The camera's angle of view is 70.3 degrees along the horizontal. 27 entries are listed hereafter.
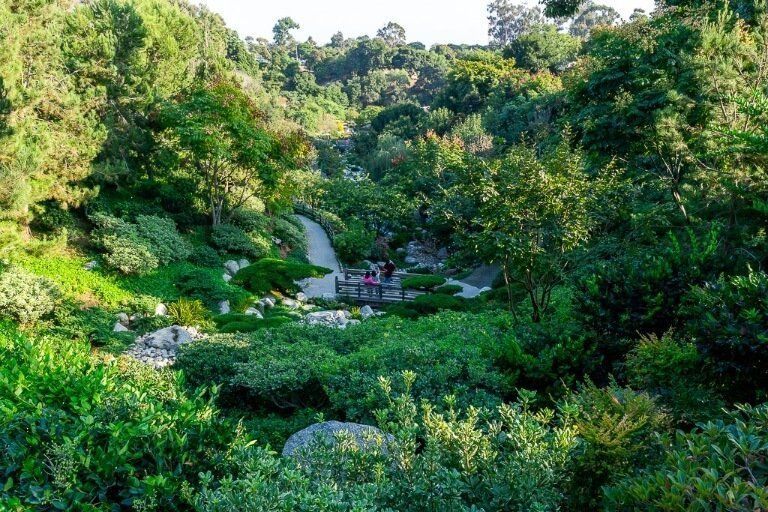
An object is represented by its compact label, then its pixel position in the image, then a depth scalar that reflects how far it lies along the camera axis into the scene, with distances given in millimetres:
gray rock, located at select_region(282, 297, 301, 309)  16422
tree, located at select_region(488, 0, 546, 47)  92500
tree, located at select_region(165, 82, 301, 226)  17484
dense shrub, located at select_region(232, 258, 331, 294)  16500
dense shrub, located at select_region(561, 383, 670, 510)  3512
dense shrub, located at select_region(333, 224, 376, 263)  23312
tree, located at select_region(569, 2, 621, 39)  91725
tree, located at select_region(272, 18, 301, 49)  108750
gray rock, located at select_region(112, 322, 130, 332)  12352
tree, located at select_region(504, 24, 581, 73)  42188
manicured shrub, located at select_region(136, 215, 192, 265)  16078
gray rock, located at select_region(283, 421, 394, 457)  3436
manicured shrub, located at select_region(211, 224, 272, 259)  18953
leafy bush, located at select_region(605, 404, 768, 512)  2367
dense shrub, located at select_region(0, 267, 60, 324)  10844
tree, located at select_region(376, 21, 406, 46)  116562
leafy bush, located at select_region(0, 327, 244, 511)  3160
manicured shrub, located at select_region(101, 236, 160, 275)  14758
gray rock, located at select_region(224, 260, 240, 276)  17834
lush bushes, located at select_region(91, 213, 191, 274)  14875
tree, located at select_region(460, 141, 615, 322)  7684
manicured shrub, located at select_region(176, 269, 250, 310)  14930
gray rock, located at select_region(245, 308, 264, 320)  14650
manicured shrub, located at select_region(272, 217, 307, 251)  23219
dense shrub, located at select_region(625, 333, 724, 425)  4625
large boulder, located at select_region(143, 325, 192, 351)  11492
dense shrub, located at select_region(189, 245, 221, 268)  17438
